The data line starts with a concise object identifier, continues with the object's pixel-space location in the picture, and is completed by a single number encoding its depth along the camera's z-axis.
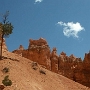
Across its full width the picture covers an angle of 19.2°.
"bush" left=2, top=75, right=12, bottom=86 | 38.30
